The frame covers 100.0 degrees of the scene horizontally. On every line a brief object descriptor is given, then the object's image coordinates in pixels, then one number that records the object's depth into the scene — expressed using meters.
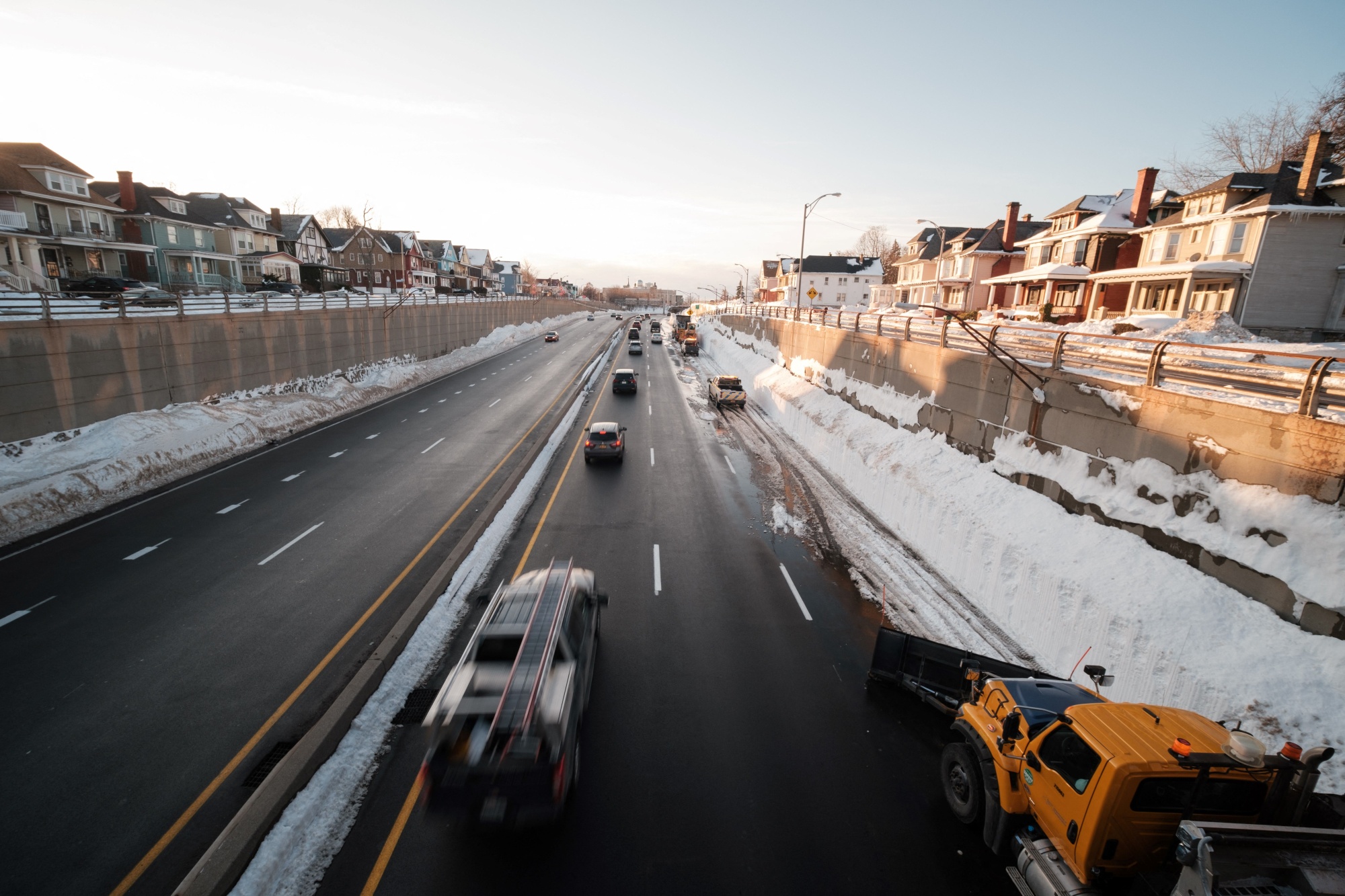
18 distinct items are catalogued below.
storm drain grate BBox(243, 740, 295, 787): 6.89
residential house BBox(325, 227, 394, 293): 86.44
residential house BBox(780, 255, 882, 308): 98.62
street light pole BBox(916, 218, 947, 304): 61.23
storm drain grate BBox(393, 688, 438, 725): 8.05
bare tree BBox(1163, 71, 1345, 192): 41.22
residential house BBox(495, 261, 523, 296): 157.62
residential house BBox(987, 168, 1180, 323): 39.44
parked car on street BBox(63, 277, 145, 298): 33.55
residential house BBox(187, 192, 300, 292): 56.53
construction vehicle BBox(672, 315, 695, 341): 67.38
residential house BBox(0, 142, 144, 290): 36.78
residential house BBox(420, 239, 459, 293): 106.25
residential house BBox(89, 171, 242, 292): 47.66
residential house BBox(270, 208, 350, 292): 65.56
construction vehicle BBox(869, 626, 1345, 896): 4.94
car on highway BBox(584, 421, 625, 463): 20.61
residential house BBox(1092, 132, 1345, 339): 29.75
